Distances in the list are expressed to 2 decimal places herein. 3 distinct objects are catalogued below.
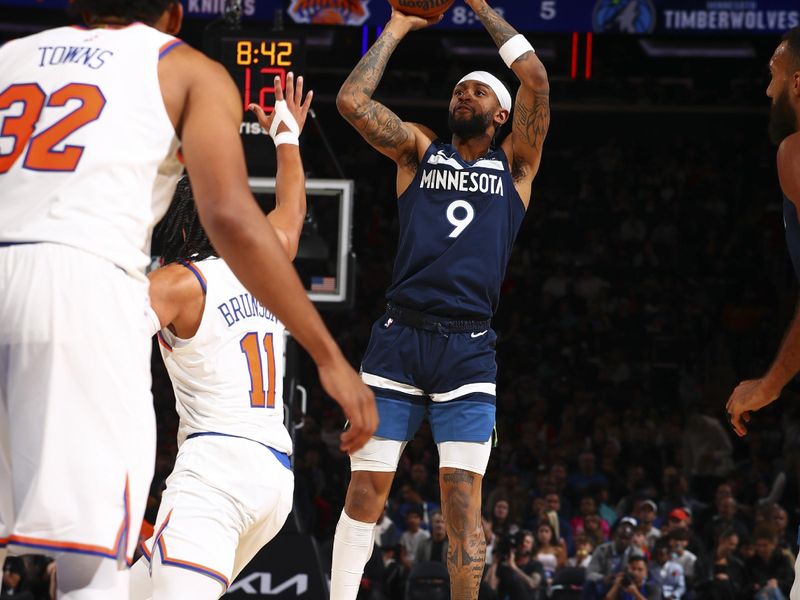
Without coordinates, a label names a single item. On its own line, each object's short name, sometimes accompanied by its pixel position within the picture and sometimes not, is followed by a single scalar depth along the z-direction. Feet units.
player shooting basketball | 31.99
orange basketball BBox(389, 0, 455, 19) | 33.97
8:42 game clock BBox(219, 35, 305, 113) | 53.57
